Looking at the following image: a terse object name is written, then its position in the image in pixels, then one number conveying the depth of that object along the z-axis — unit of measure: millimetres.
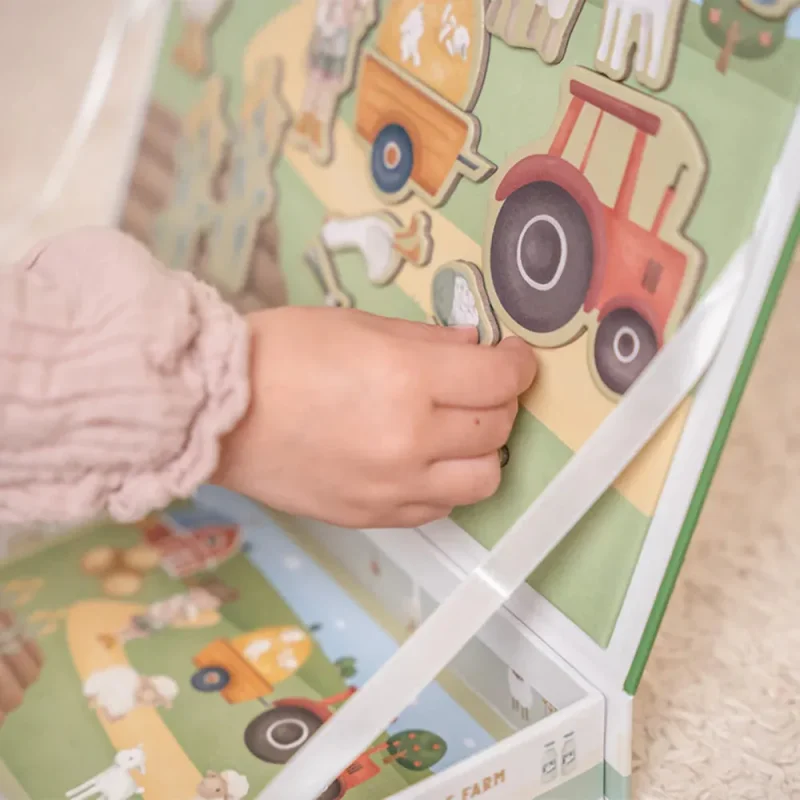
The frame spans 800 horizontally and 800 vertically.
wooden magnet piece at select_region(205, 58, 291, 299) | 453
